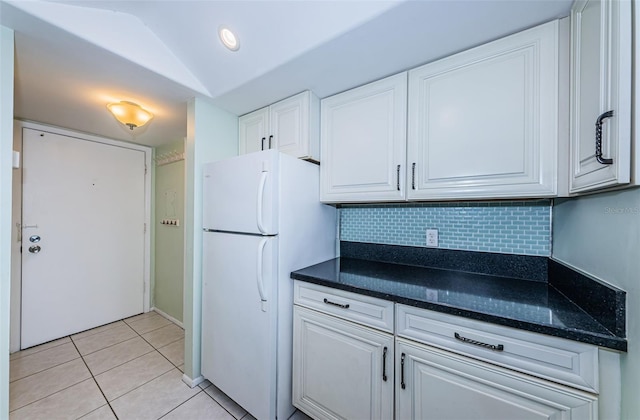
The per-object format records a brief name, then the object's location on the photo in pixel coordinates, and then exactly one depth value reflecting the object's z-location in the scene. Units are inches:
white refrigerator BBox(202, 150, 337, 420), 56.1
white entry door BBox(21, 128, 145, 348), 91.3
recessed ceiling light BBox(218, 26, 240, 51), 53.4
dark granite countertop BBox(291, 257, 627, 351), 32.6
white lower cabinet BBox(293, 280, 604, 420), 32.6
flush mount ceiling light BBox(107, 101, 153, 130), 72.2
